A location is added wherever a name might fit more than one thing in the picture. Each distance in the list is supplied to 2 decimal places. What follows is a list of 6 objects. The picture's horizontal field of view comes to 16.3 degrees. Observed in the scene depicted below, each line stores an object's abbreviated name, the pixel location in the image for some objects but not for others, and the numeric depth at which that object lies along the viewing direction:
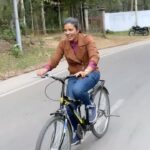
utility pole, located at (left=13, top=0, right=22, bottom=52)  20.08
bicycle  6.02
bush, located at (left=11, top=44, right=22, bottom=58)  20.23
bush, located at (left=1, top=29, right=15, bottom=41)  23.59
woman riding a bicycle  6.66
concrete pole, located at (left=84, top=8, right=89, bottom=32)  36.93
